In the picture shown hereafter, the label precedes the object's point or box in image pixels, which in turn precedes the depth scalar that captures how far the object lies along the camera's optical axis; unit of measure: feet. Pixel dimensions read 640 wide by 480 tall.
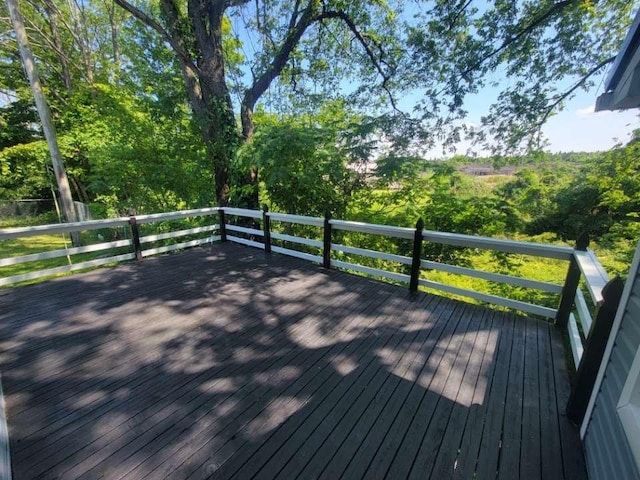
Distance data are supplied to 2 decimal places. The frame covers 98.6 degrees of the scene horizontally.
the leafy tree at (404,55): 18.01
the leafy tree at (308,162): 16.66
